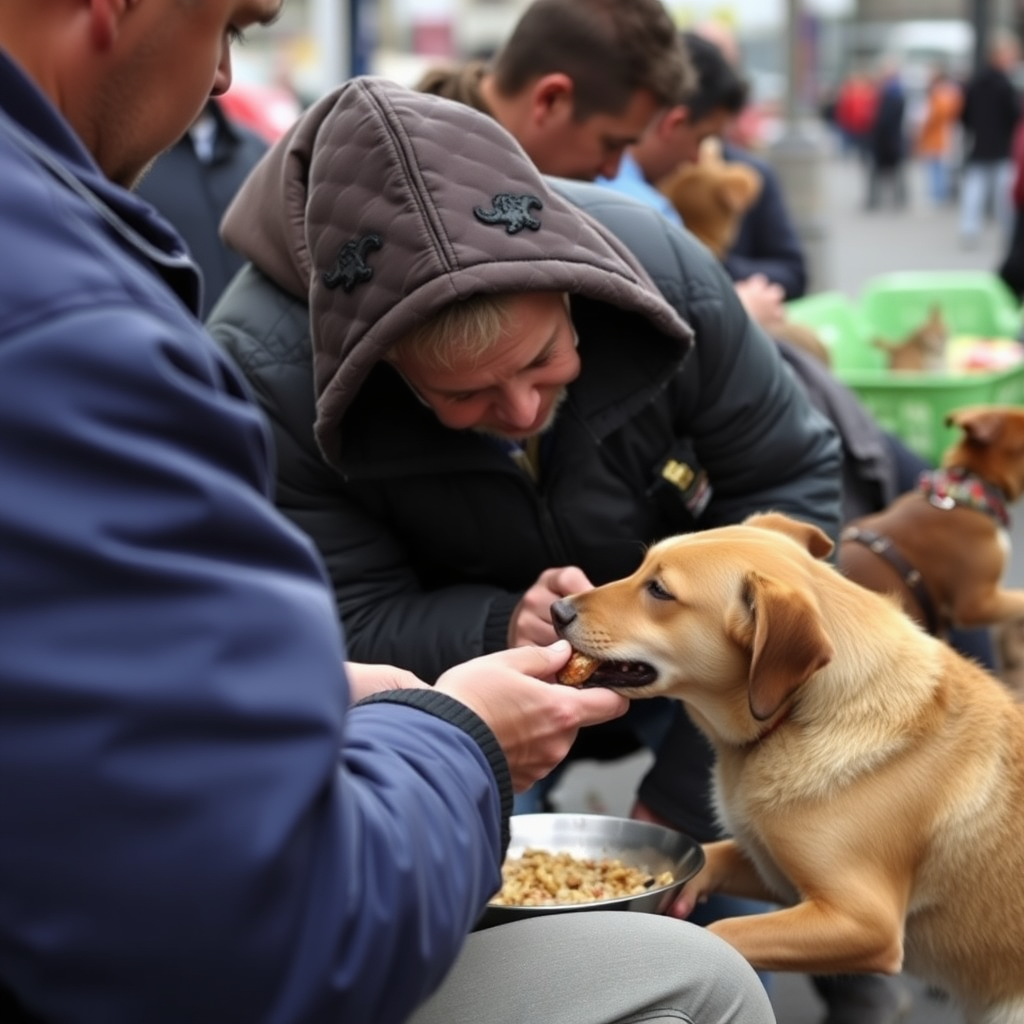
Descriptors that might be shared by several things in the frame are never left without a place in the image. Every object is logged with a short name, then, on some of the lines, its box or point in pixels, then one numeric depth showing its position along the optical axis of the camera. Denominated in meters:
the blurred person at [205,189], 5.13
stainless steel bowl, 2.82
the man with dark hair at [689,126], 5.42
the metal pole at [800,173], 13.34
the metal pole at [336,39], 9.07
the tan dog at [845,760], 2.70
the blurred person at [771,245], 7.36
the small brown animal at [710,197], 6.12
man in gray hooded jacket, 2.62
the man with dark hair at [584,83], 4.11
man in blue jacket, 1.17
